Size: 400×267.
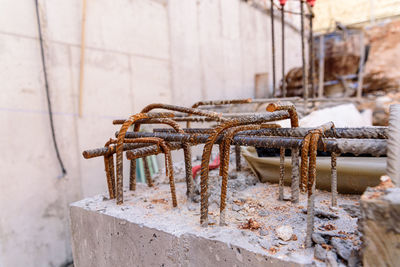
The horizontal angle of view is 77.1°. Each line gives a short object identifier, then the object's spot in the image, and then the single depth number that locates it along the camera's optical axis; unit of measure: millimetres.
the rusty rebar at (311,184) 858
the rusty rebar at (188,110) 1325
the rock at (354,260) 771
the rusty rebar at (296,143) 776
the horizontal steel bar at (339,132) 931
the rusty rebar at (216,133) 981
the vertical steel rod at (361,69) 5913
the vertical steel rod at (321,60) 6136
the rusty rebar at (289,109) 938
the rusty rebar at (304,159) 852
